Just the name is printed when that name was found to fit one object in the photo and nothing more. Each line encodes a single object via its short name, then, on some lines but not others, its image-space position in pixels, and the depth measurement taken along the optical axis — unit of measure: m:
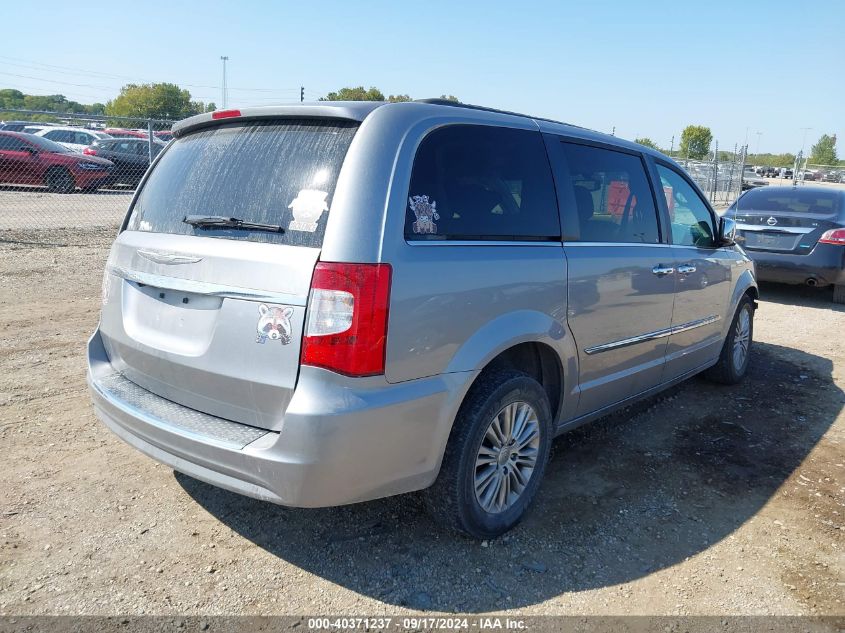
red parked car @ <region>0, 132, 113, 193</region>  15.67
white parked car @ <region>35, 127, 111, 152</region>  21.84
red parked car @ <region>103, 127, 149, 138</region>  27.52
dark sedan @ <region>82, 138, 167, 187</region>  18.75
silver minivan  2.46
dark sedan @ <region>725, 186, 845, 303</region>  8.64
